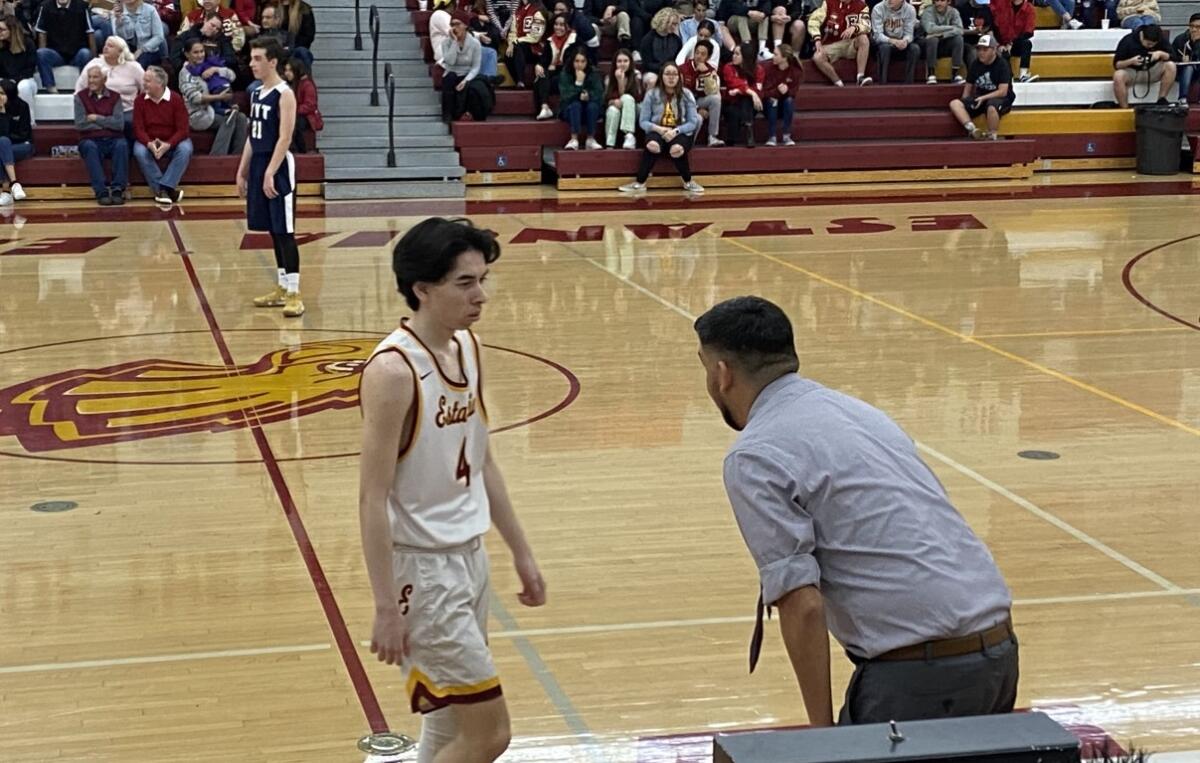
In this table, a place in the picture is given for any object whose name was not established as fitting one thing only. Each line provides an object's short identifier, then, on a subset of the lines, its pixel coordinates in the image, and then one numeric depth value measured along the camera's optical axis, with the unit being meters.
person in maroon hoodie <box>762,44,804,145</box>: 19.73
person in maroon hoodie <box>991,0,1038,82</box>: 21.77
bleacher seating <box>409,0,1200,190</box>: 19.62
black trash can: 20.25
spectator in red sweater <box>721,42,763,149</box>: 19.73
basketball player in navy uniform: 10.81
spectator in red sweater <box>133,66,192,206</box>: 17.77
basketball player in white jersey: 3.56
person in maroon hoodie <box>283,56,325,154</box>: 18.86
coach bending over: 3.18
